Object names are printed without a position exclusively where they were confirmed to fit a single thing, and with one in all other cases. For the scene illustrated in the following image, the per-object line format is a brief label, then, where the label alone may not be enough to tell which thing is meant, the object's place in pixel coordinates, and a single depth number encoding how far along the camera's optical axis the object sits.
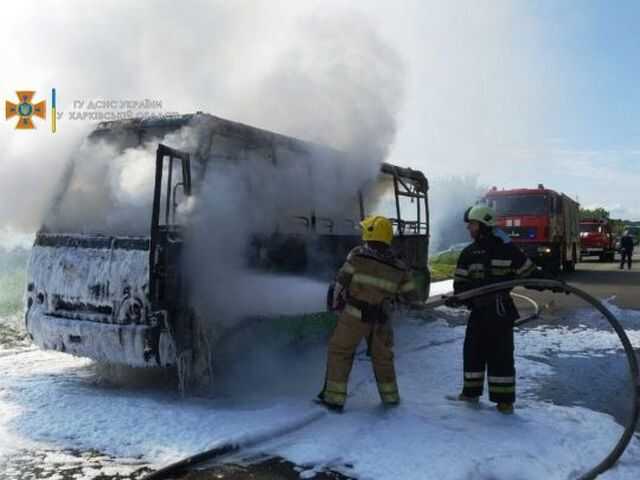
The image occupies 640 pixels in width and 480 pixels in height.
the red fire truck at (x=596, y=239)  31.55
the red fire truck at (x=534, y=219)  18.27
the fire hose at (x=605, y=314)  3.87
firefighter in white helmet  4.99
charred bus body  4.79
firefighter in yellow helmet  4.80
